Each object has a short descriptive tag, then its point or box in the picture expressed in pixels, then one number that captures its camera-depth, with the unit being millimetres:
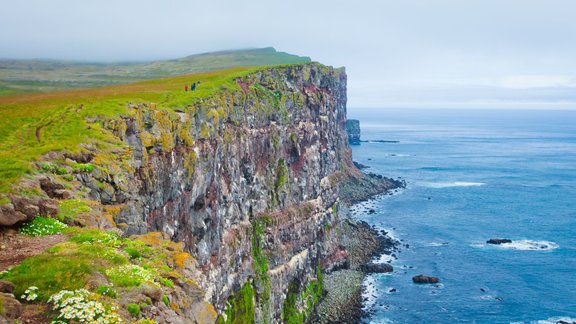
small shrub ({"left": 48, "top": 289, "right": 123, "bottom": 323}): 13164
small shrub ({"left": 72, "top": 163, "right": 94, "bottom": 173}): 28031
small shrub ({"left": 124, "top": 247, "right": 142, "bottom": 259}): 19784
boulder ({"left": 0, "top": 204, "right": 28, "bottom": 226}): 19688
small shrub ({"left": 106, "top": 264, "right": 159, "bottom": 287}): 16062
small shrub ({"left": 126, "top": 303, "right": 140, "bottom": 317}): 14641
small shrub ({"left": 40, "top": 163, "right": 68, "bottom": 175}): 25875
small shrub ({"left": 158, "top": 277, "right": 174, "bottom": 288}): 17784
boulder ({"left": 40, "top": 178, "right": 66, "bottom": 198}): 23714
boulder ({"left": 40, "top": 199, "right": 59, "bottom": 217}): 21391
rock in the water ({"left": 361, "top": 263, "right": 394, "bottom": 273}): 100125
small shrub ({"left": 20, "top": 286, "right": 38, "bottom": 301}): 14102
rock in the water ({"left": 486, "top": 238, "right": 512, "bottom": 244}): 114581
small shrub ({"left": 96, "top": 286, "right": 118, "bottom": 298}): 15016
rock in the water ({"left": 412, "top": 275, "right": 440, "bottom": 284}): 94000
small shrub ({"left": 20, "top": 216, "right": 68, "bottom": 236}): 19953
